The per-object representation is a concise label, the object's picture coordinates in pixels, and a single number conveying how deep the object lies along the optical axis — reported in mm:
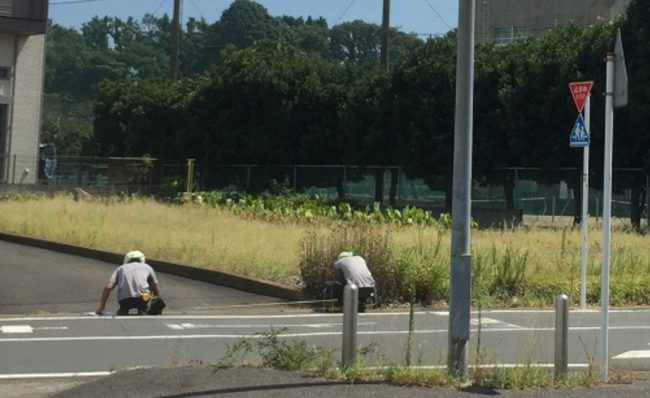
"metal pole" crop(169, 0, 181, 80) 48562
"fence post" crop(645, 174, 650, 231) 29358
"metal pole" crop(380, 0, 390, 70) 39531
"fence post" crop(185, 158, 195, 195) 36566
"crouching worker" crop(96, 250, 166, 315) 13828
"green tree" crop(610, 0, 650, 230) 29156
